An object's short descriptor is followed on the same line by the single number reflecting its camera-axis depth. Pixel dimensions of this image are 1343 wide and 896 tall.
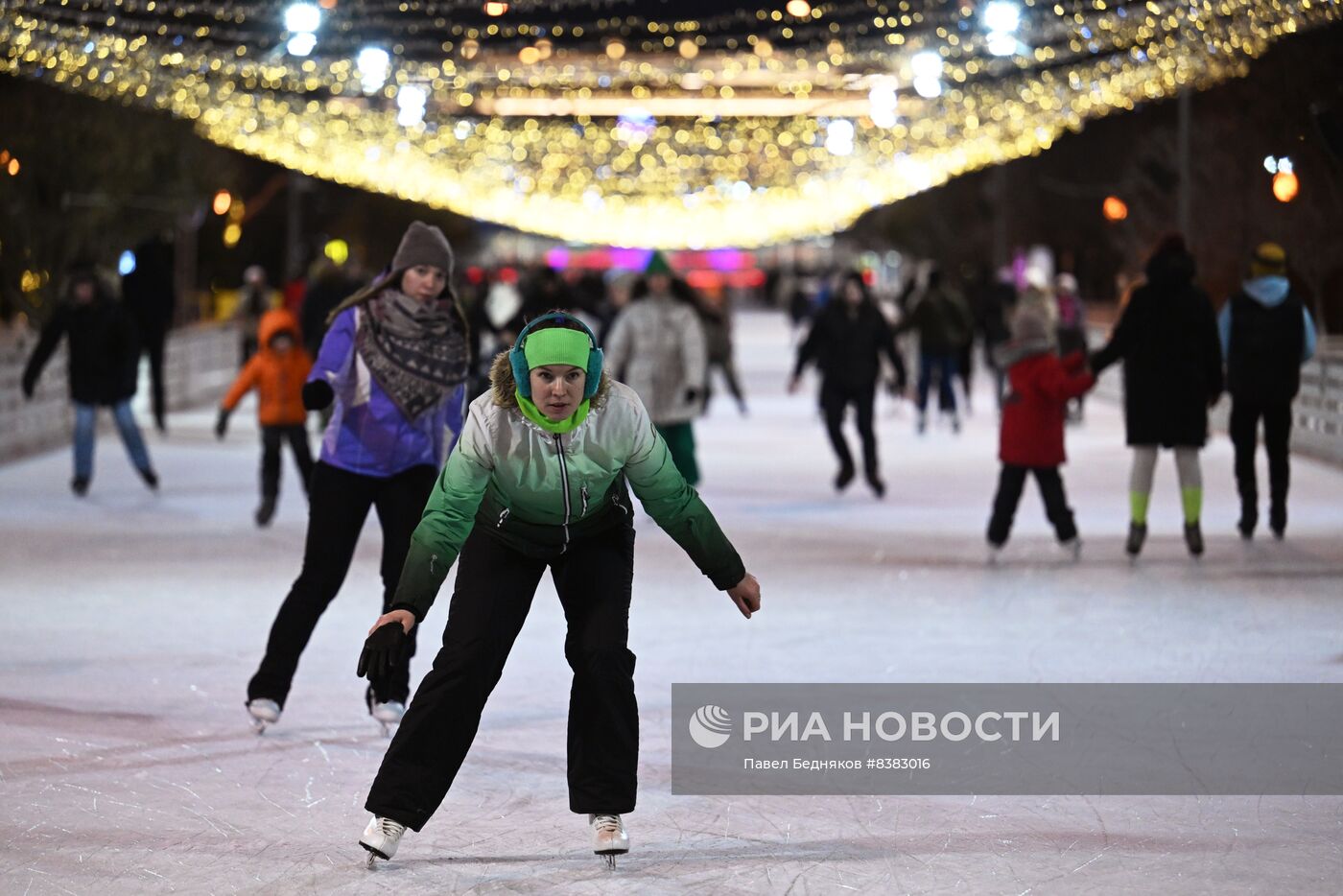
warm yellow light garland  15.20
